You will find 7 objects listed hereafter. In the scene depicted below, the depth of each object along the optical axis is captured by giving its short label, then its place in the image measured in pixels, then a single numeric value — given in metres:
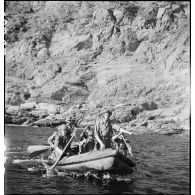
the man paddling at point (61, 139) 11.53
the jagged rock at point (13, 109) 35.91
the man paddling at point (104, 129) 10.98
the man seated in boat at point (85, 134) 11.96
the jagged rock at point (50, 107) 37.62
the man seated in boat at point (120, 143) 12.31
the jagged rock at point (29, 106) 37.91
